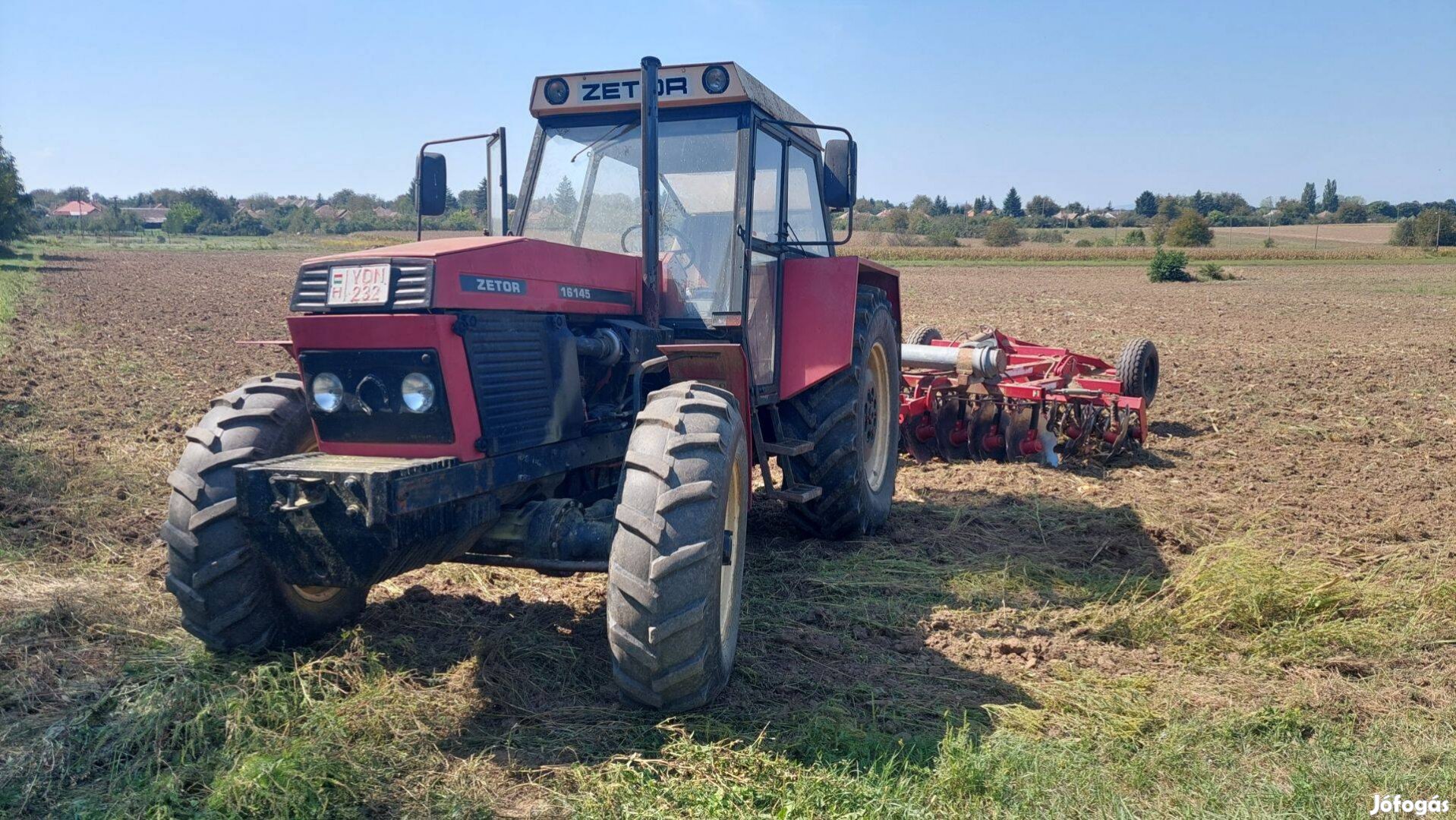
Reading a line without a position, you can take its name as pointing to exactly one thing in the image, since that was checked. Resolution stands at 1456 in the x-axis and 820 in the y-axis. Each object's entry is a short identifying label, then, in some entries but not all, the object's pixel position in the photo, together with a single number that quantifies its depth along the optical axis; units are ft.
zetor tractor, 11.59
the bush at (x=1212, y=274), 114.42
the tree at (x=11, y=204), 134.21
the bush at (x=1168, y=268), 111.34
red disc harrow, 27.45
